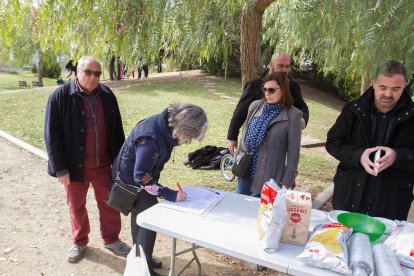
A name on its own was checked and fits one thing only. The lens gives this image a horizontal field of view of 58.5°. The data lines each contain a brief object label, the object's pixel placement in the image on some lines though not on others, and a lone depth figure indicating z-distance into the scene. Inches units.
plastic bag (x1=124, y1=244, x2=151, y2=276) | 67.7
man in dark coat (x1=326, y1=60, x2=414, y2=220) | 90.0
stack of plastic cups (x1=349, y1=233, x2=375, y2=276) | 62.8
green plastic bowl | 76.5
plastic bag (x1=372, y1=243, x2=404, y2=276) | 62.8
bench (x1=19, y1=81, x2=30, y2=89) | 1020.9
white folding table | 68.9
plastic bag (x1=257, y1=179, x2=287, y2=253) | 70.6
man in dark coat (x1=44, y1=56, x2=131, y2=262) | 115.4
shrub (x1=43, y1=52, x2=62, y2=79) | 1299.5
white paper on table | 90.2
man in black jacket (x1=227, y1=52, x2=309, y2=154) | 136.5
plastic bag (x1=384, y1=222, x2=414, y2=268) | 68.4
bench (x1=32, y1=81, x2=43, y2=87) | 1005.8
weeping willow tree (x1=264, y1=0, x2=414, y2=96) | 126.2
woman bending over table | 93.3
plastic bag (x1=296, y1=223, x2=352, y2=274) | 63.8
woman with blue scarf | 118.2
